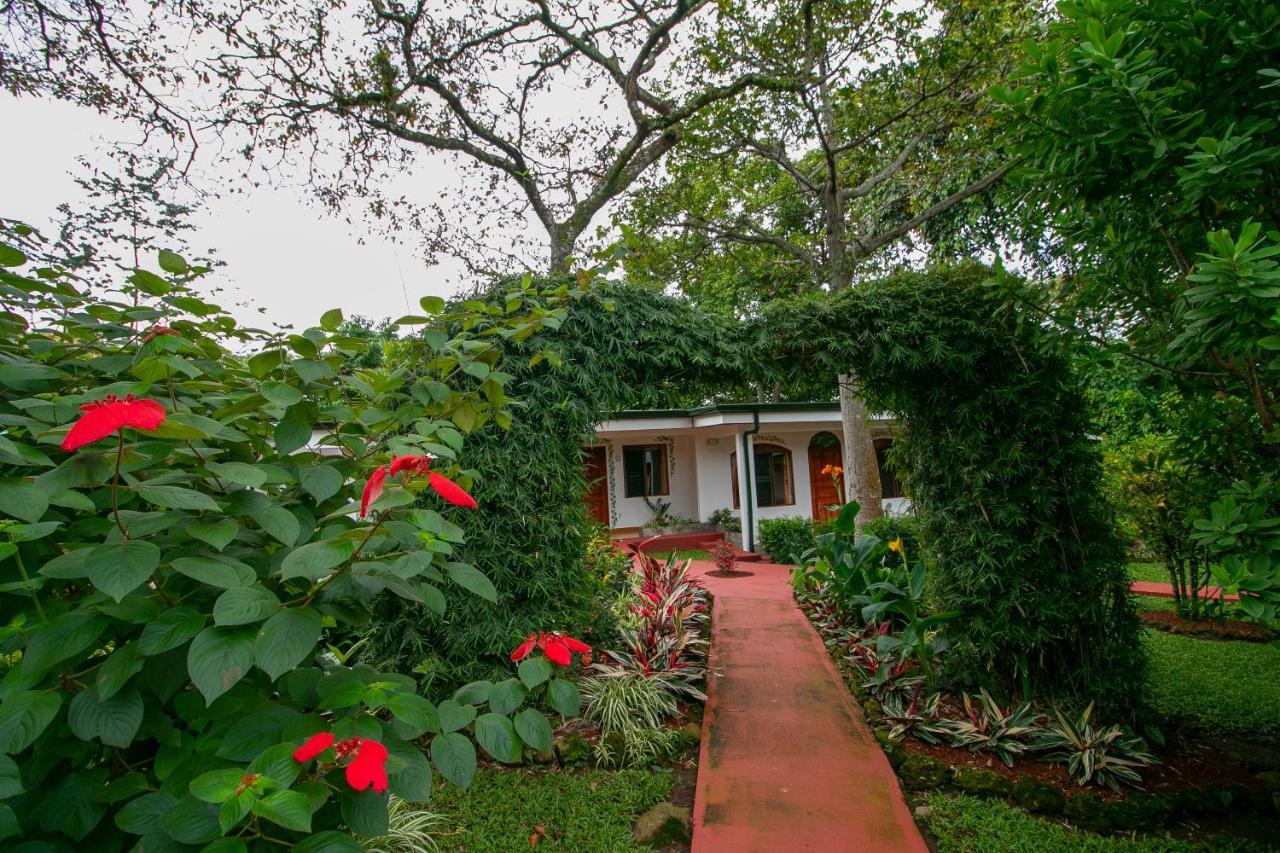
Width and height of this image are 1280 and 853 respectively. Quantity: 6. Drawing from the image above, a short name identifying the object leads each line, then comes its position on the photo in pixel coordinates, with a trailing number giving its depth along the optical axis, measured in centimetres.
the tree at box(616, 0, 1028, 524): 882
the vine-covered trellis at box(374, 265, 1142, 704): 425
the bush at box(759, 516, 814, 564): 1188
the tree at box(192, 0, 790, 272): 895
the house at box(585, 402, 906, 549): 1439
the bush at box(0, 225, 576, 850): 94
